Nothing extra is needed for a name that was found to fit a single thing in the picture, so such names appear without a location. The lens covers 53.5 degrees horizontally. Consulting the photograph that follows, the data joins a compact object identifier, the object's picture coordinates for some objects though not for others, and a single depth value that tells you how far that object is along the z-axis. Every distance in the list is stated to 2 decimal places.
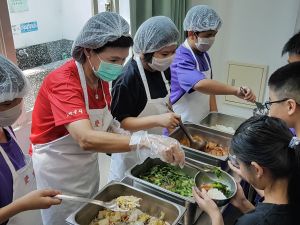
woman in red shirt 1.09
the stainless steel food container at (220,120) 1.99
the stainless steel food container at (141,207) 1.07
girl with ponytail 0.91
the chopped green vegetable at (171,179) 1.27
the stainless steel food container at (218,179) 1.29
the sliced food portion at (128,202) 1.12
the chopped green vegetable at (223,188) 1.24
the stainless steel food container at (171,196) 1.12
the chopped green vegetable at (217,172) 1.34
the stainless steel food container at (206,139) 1.41
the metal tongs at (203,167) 1.36
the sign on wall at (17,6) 1.81
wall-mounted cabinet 3.05
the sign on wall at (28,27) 1.96
